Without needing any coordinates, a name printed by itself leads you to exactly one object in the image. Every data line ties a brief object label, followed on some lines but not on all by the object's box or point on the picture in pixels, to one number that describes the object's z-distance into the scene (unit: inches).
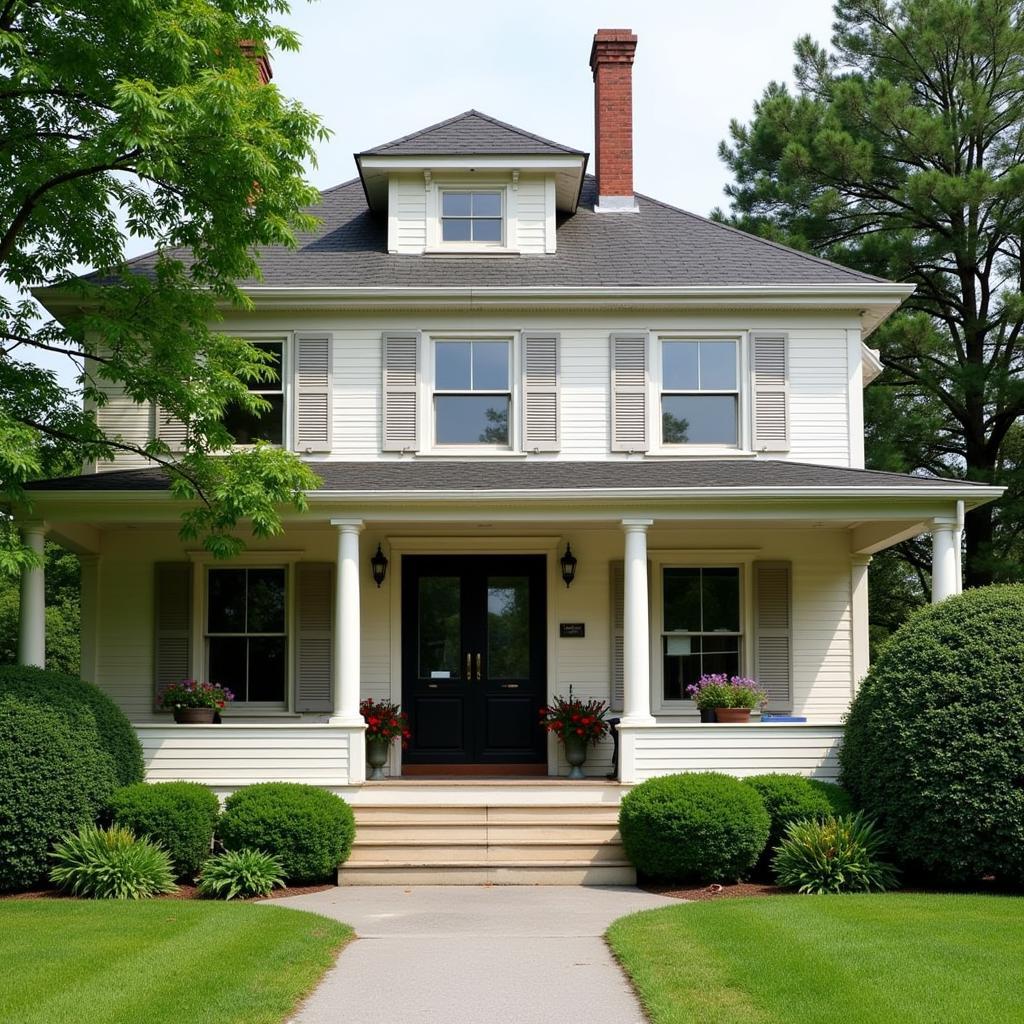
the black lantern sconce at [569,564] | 627.8
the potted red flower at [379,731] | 597.0
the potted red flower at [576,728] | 600.7
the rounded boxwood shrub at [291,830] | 474.3
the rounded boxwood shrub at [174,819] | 476.1
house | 624.1
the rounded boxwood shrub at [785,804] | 484.1
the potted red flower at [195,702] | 581.9
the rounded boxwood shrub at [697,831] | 465.7
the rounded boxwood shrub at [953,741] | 442.6
